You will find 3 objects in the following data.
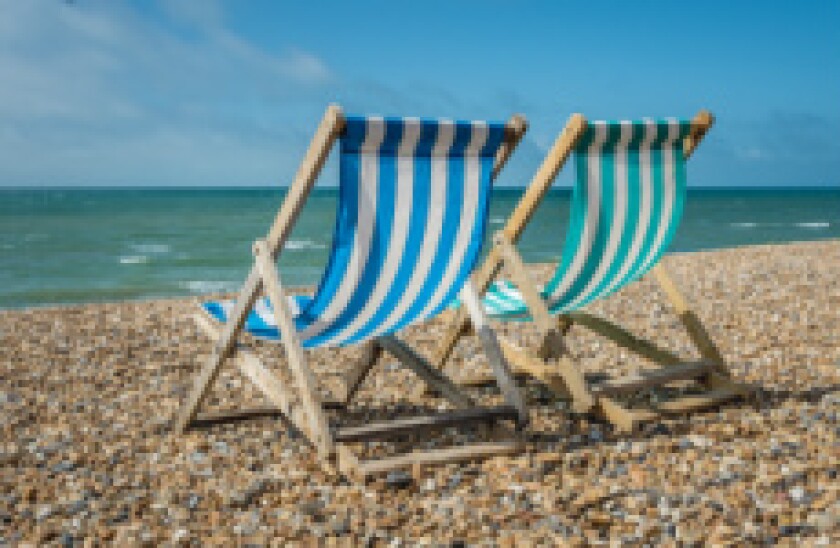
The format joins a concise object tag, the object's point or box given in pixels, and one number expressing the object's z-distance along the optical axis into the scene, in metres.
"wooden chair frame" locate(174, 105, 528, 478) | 3.24
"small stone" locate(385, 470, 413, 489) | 3.29
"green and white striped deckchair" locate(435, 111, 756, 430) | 3.77
